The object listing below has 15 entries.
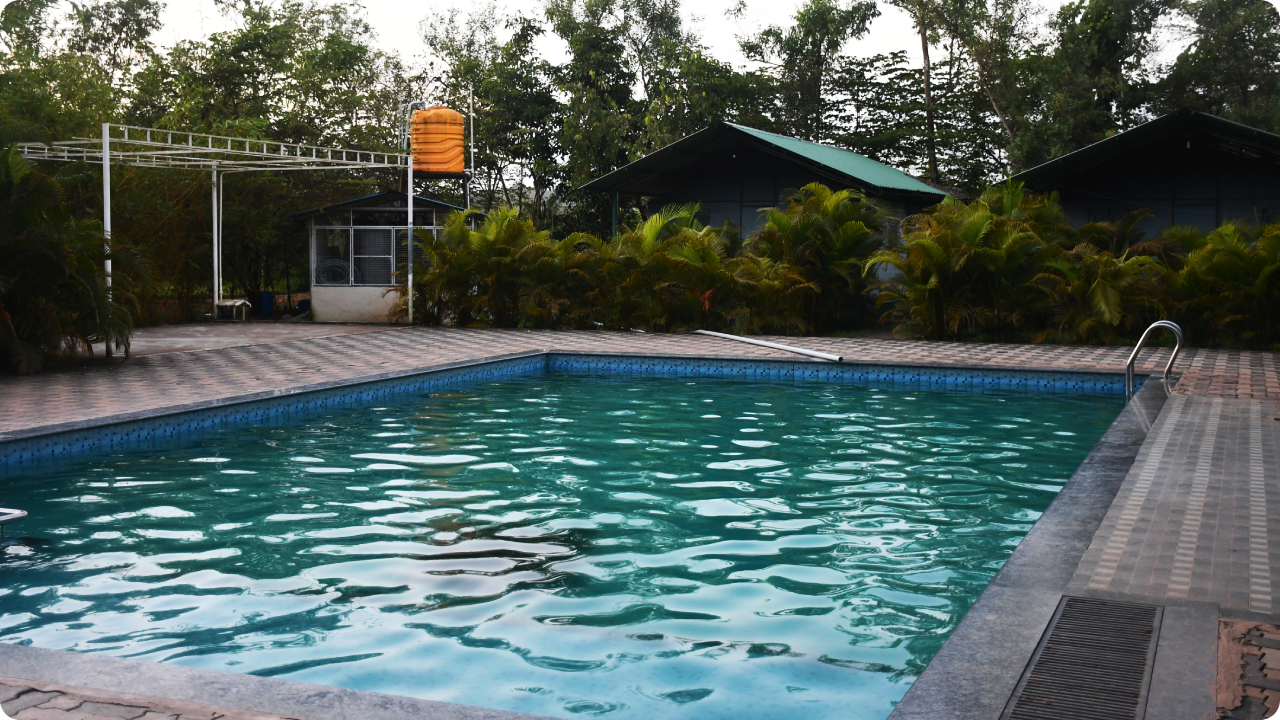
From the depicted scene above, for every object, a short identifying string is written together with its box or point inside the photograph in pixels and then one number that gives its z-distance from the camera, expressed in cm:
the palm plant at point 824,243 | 1504
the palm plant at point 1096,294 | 1304
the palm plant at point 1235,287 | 1263
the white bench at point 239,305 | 1792
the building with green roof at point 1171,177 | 1742
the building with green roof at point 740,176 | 1953
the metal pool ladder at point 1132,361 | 822
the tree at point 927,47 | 3181
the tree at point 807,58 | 3269
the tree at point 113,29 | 3072
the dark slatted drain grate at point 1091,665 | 271
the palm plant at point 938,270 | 1357
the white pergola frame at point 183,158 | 1243
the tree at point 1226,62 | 2741
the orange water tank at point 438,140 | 1831
